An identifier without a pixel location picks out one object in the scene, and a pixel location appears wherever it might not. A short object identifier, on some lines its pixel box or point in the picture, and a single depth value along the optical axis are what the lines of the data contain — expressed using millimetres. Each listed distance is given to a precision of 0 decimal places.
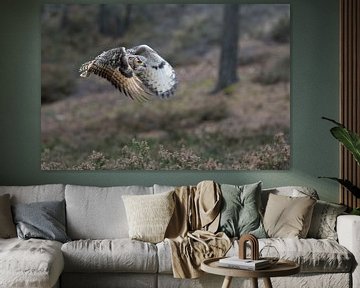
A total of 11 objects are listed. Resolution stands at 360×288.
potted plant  7191
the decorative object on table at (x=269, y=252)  6478
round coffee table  5441
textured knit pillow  6906
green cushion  7012
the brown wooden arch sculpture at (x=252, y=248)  5660
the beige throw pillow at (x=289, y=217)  6945
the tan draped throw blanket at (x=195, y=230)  6488
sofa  6484
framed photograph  7664
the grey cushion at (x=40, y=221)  6871
